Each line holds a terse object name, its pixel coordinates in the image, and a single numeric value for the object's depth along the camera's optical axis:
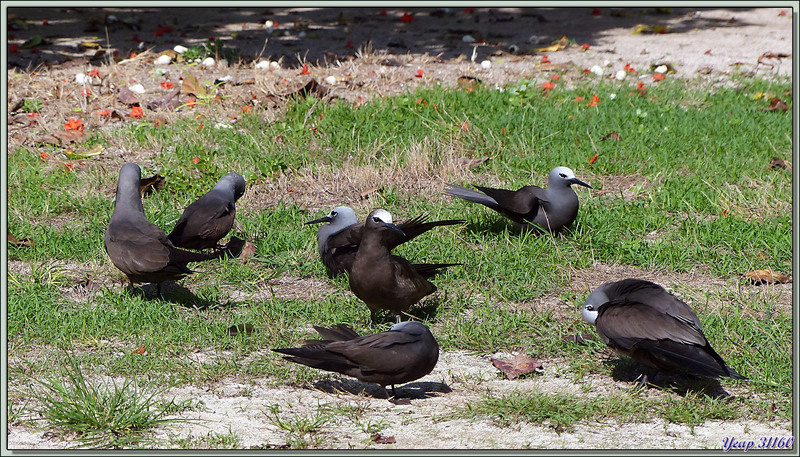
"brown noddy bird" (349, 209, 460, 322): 9.81
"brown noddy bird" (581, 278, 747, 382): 8.09
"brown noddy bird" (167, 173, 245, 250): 11.86
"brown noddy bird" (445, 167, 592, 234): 12.40
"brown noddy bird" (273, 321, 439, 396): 8.30
